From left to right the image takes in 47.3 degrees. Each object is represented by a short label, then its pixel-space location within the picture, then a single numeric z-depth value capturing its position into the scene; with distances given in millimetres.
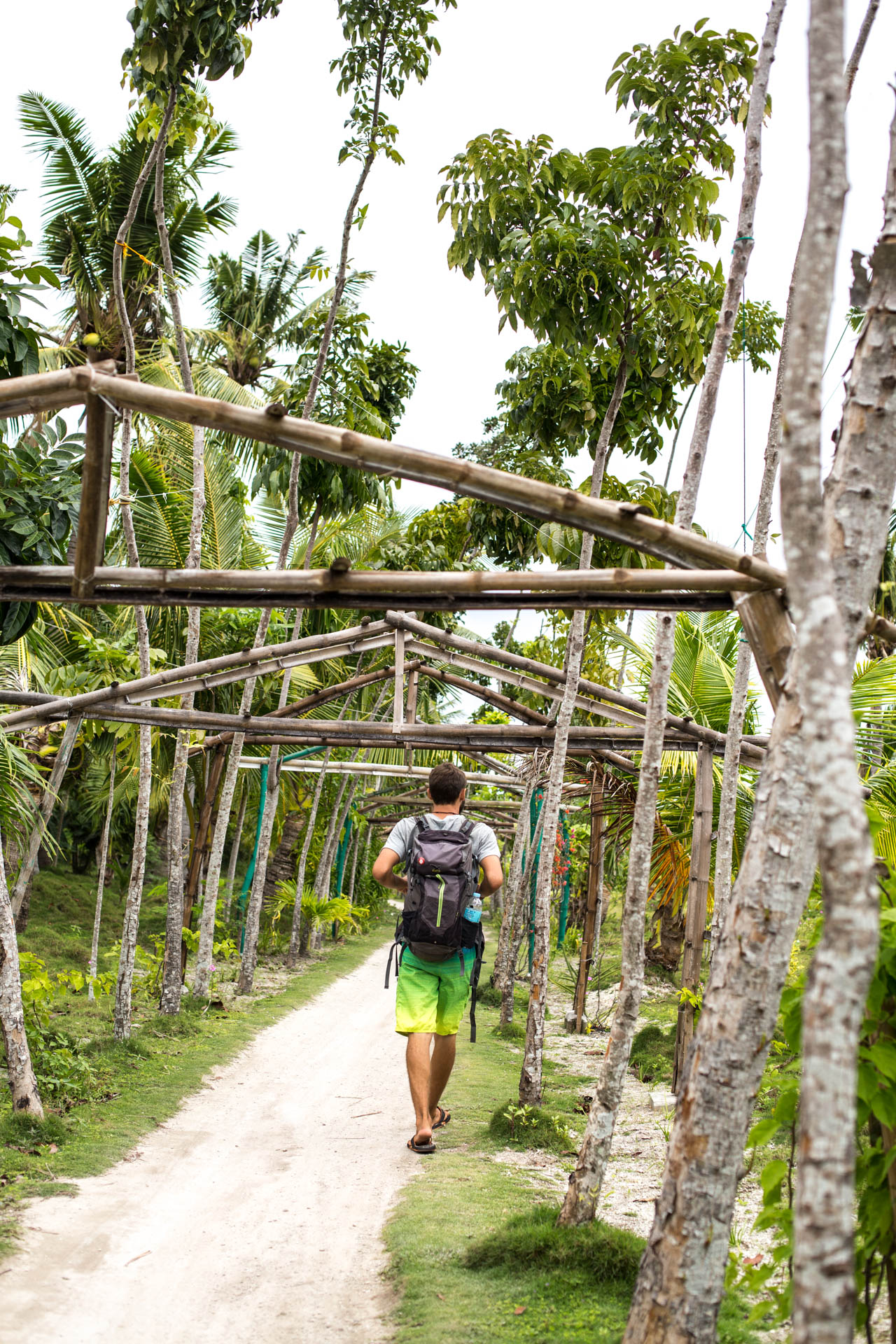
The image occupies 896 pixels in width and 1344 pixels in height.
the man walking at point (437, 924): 5125
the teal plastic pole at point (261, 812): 12177
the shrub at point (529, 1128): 5812
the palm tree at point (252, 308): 15164
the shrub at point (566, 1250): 3602
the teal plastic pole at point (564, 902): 16047
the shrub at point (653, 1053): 8977
